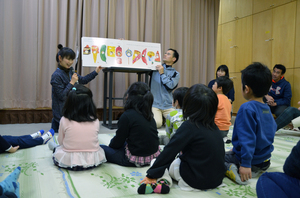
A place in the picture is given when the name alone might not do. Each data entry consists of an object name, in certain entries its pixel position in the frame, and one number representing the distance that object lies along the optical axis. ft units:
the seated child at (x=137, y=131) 4.96
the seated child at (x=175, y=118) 6.55
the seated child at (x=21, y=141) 5.88
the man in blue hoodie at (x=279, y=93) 11.66
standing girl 8.82
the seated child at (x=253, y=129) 4.17
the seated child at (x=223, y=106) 7.38
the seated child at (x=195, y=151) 3.76
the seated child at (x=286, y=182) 3.02
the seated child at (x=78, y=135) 4.77
